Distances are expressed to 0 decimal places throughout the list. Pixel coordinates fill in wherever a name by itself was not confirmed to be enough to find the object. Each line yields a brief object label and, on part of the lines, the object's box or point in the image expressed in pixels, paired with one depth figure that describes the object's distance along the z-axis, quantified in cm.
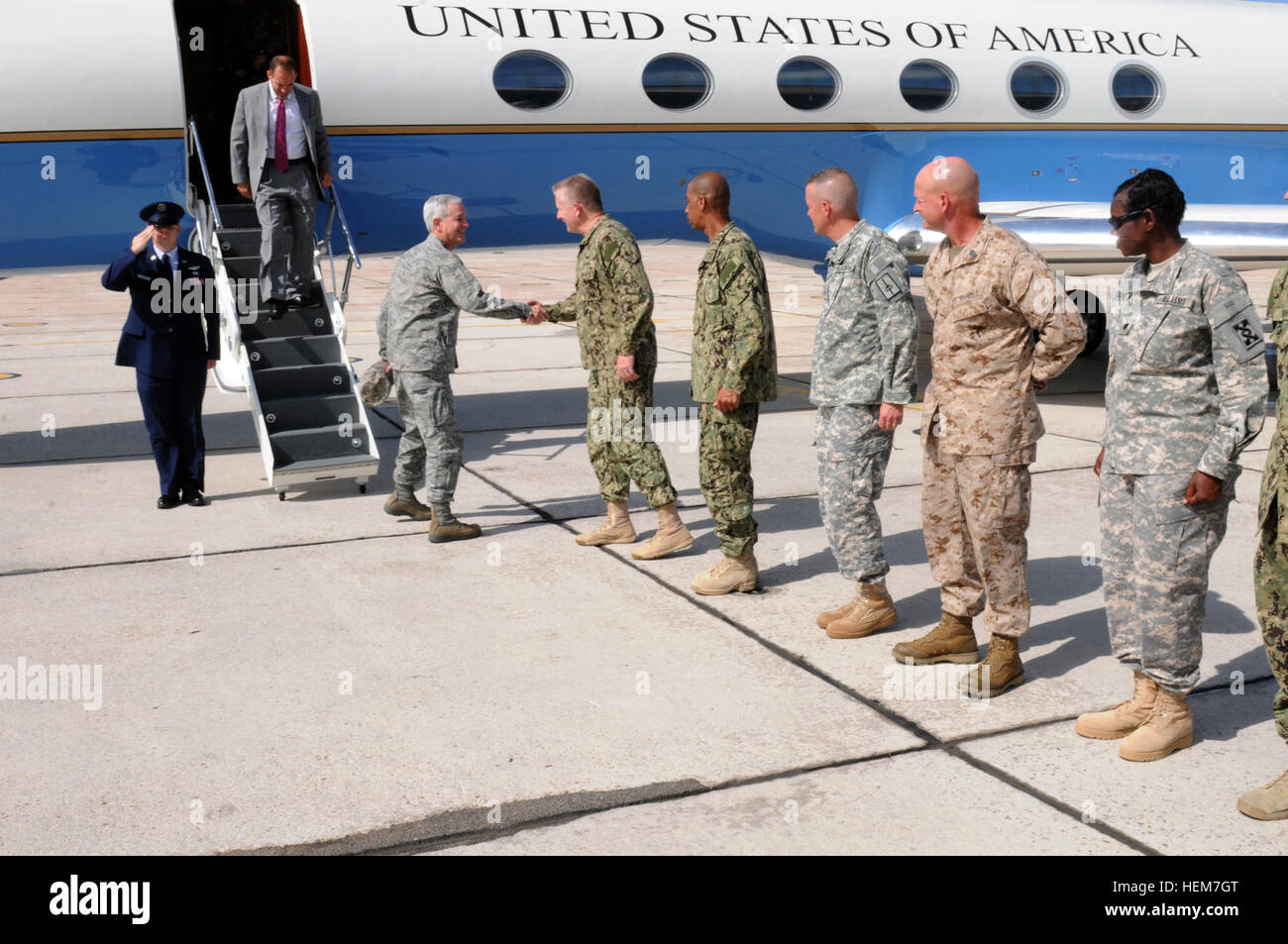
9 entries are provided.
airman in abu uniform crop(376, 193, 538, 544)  749
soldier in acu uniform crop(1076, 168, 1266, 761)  414
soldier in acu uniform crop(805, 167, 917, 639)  552
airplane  928
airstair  864
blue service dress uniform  842
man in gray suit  909
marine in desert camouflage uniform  483
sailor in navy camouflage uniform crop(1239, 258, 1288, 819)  389
